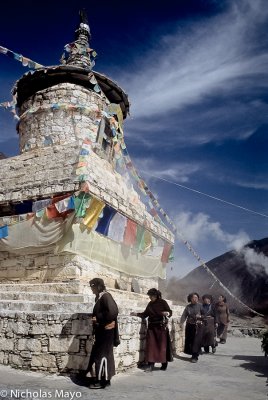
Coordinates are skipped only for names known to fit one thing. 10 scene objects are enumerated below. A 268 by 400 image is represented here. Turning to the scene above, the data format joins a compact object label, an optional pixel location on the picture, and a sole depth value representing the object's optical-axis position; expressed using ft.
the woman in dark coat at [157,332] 20.08
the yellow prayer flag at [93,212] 28.58
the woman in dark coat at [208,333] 29.68
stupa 18.29
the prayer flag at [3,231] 28.73
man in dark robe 15.44
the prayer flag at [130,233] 34.31
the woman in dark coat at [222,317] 39.29
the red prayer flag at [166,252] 42.63
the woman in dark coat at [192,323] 25.64
